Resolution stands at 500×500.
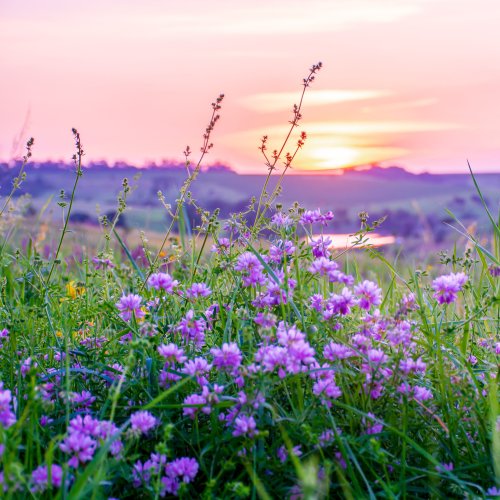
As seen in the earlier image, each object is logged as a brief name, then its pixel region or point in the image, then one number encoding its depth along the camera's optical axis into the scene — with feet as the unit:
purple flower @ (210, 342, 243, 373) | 6.91
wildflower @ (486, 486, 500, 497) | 6.61
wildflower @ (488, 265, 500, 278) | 10.72
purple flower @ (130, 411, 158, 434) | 6.47
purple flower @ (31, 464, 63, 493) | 5.92
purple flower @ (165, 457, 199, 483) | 6.47
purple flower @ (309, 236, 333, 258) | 9.23
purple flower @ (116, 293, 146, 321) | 8.30
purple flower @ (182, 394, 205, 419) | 6.68
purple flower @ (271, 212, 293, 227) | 9.30
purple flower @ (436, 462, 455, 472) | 6.60
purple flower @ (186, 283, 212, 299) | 8.63
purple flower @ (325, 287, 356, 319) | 7.87
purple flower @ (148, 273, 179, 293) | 8.25
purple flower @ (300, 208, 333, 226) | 9.64
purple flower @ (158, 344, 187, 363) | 7.15
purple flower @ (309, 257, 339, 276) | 8.07
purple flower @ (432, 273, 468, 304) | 7.92
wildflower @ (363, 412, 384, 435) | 7.08
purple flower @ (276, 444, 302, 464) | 6.62
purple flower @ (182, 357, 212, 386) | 7.11
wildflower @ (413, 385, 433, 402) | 7.30
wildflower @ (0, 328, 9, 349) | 9.31
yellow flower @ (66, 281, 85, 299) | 11.76
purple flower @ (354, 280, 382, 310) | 8.01
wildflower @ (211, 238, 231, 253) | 9.66
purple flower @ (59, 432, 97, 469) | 6.13
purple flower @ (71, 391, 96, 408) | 7.57
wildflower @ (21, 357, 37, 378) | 8.12
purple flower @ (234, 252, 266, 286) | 8.65
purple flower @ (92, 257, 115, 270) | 9.93
